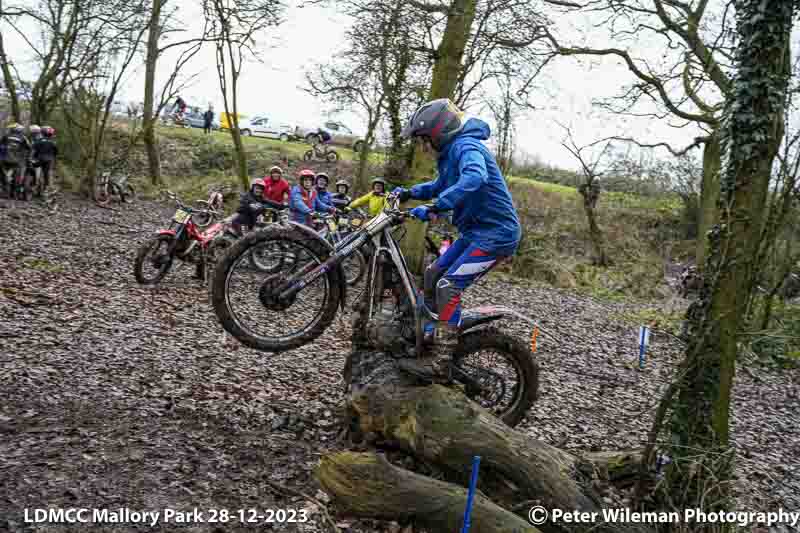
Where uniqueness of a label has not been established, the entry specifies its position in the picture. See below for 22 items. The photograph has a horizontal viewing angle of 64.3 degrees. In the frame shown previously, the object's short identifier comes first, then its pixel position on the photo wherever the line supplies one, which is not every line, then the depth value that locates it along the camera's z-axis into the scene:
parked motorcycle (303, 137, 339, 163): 29.01
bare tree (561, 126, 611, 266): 22.18
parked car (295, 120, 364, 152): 33.88
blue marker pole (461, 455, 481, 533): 3.32
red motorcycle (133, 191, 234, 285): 9.21
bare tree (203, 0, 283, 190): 17.44
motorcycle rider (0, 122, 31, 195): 15.35
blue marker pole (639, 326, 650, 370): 9.01
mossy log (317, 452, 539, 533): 3.53
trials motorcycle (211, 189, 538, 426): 4.62
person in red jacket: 11.79
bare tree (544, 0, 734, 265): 14.69
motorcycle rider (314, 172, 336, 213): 12.46
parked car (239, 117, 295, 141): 37.69
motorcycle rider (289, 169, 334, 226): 10.85
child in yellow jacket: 12.31
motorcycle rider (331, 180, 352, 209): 13.94
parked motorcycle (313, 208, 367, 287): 10.36
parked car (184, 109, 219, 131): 35.84
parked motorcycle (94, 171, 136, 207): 19.02
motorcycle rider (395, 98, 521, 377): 4.50
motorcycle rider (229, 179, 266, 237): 10.88
